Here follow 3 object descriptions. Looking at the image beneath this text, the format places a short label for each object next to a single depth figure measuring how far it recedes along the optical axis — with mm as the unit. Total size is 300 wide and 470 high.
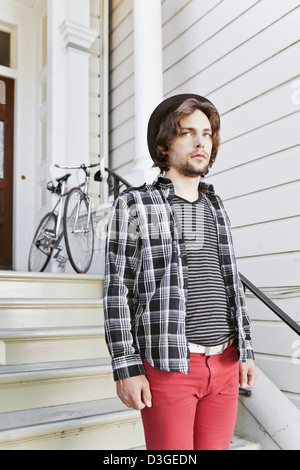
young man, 1056
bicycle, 3576
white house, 2512
